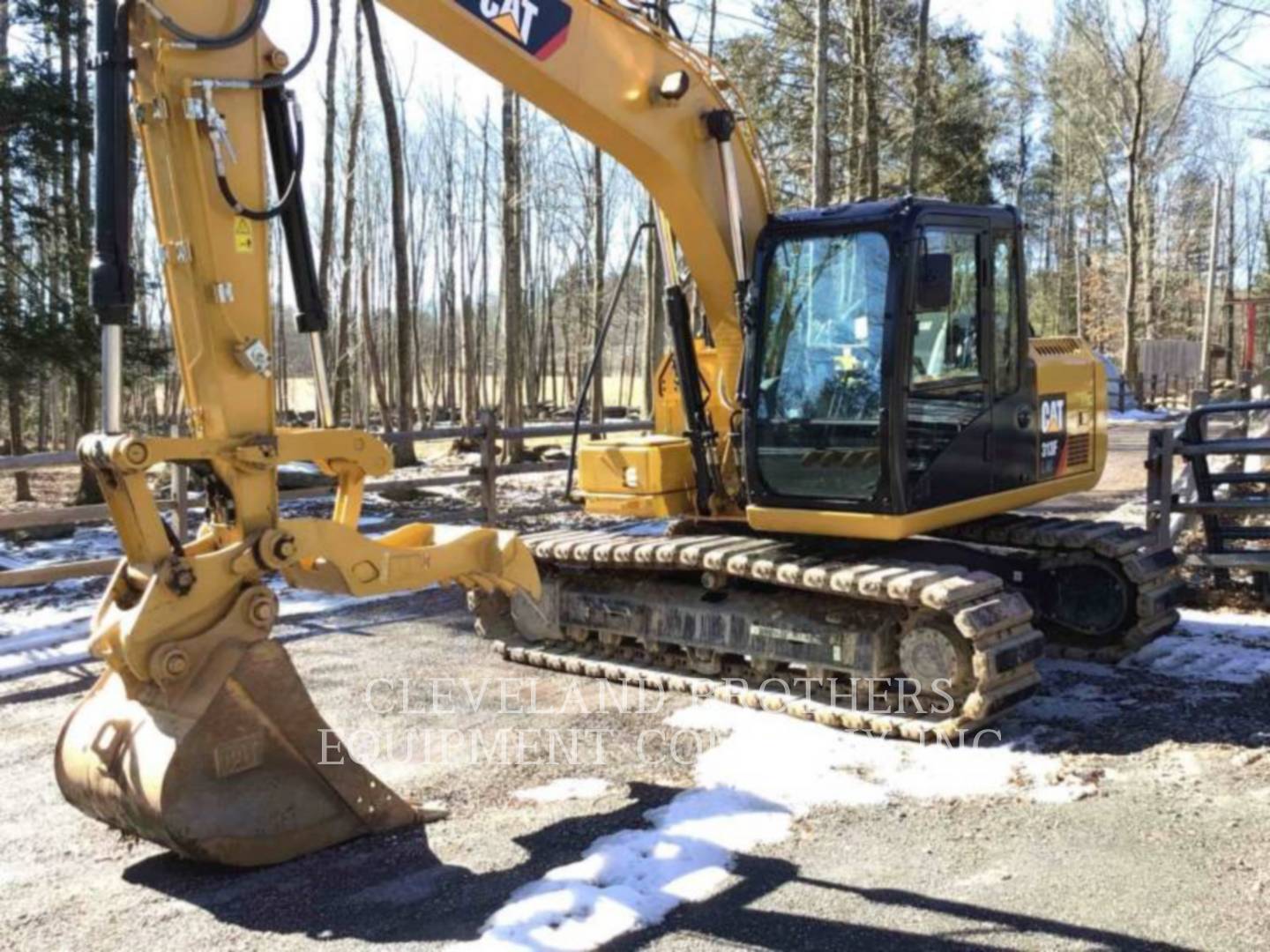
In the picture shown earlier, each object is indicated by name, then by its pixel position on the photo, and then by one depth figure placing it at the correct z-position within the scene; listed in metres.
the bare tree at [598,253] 22.70
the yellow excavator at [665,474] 4.23
